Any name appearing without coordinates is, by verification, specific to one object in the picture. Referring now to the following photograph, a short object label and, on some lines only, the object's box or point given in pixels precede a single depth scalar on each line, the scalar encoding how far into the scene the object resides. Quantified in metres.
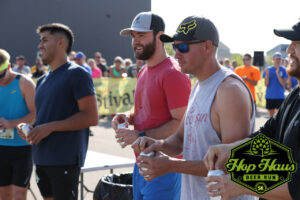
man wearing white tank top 2.28
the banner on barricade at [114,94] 14.28
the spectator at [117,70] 15.09
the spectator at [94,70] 14.98
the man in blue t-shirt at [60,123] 3.71
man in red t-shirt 3.32
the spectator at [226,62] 19.46
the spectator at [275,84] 11.09
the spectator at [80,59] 12.17
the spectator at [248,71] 11.29
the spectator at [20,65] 15.12
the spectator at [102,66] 16.78
